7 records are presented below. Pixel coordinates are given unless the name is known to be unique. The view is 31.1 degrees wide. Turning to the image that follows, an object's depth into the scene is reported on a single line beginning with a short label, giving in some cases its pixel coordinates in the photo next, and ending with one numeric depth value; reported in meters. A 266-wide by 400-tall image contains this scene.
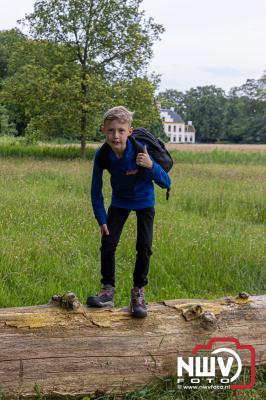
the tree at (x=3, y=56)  41.17
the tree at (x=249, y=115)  91.50
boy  3.89
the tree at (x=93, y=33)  26.39
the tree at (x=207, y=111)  107.81
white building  121.56
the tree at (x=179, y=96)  121.97
